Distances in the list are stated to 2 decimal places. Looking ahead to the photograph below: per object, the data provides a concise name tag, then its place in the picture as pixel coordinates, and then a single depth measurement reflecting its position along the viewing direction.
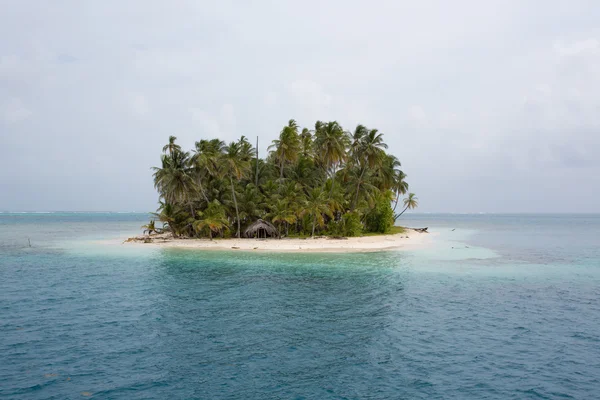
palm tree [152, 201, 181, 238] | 54.16
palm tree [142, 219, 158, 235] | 58.95
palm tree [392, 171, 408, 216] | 79.28
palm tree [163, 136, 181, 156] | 51.38
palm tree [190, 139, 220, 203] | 49.81
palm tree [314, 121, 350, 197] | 54.69
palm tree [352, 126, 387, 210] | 59.06
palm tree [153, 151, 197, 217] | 50.25
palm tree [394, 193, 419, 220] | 94.97
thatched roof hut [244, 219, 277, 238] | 53.12
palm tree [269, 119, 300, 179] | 53.81
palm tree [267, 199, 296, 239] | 50.22
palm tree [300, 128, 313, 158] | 63.50
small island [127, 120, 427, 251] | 50.56
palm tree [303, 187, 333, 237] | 50.94
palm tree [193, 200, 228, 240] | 49.50
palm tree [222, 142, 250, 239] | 49.75
